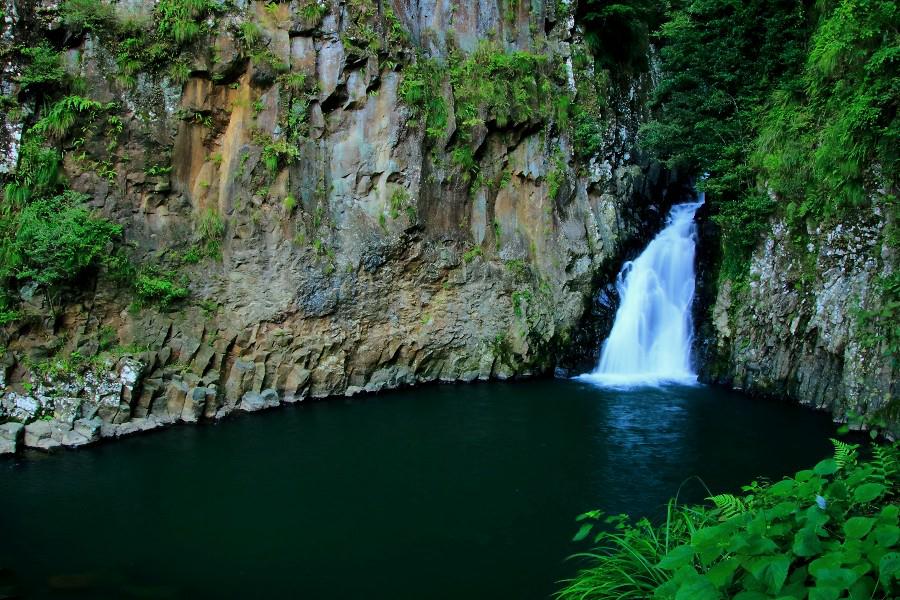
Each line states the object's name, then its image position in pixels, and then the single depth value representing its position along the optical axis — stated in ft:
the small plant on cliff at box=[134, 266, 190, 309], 45.75
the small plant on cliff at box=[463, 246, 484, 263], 57.52
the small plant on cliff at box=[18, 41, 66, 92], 42.70
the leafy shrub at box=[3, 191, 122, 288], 40.63
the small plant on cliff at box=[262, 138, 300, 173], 50.08
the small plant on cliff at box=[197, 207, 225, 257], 49.26
